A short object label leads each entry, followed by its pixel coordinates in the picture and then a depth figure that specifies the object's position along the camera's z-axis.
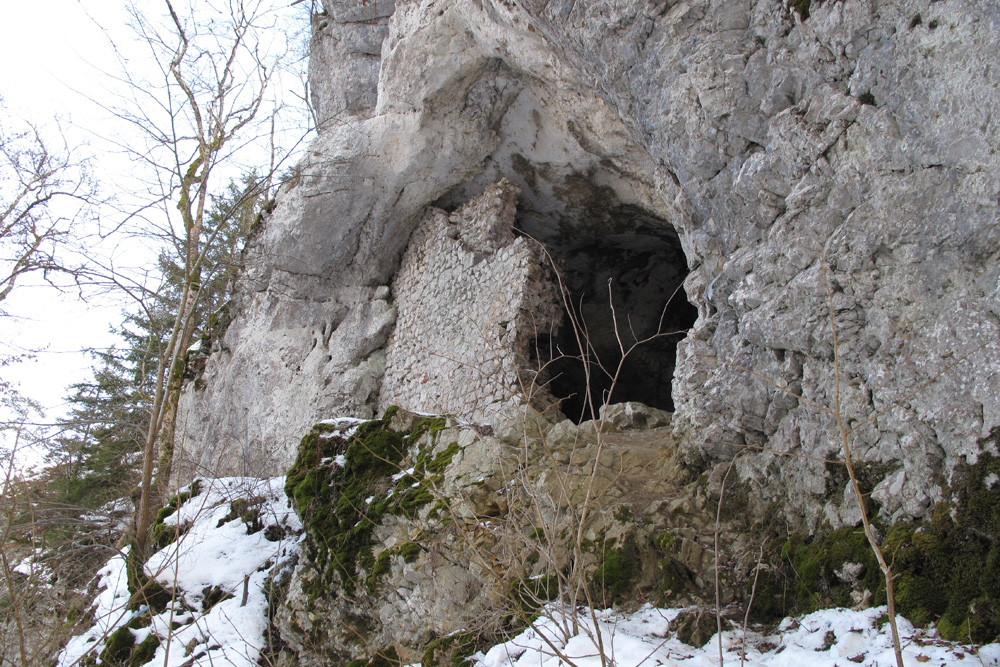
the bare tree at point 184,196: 5.30
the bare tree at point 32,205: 8.41
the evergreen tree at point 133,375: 6.18
